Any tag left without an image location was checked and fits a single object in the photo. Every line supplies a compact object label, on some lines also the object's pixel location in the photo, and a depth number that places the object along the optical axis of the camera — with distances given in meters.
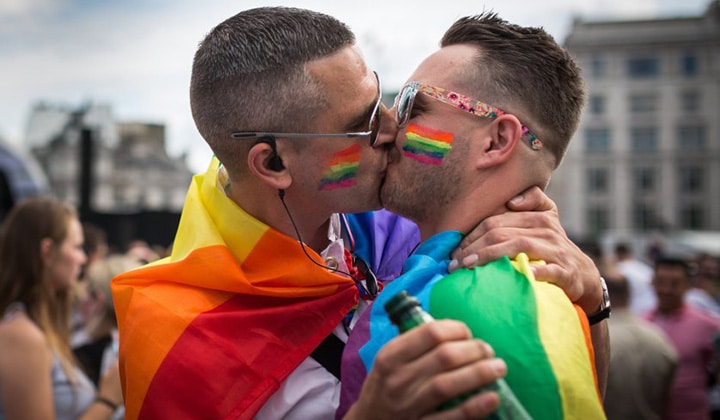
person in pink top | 5.45
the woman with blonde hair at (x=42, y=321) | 3.47
